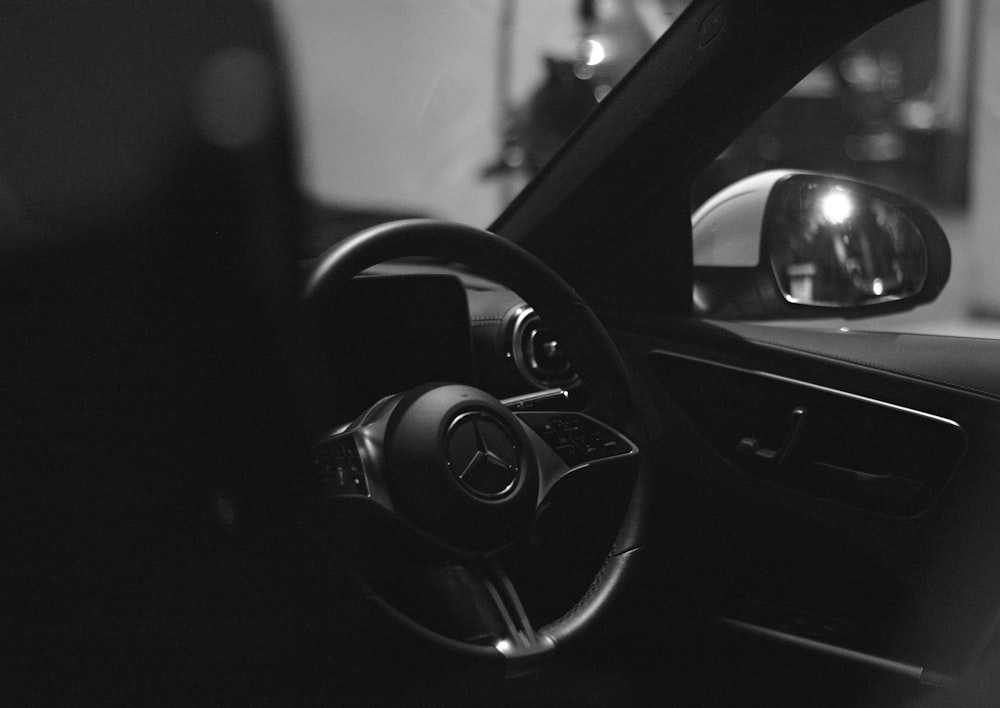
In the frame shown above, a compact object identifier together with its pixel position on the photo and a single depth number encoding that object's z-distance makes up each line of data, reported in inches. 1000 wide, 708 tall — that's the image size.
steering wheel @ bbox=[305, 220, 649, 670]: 64.7
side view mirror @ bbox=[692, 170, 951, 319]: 99.2
